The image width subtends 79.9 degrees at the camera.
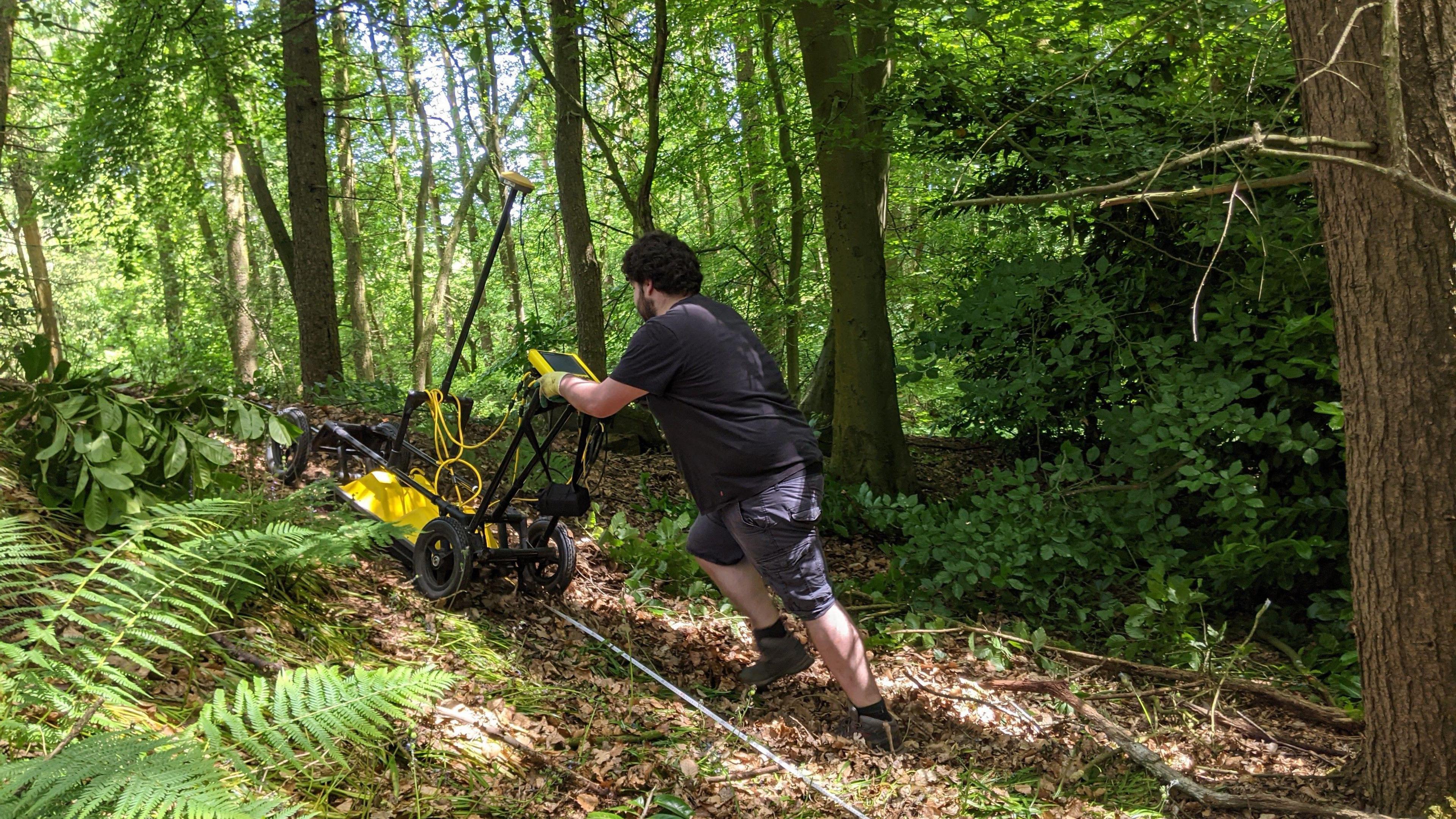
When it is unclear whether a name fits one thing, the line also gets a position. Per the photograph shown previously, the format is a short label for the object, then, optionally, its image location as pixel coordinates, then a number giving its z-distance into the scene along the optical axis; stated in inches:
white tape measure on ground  118.3
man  131.0
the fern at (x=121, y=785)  59.9
